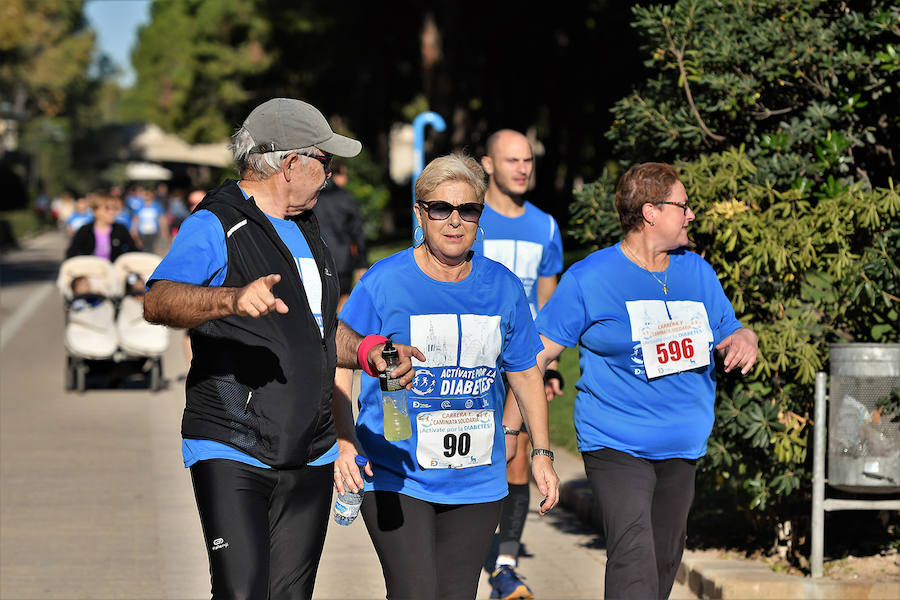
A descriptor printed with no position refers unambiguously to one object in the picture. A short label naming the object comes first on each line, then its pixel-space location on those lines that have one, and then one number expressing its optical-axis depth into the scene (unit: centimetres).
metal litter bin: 1277
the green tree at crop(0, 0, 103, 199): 7731
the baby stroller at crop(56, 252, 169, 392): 2658
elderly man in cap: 795
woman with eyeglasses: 1004
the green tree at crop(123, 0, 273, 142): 11056
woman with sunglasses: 878
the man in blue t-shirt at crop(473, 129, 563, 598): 1365
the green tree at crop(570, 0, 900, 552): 1307
